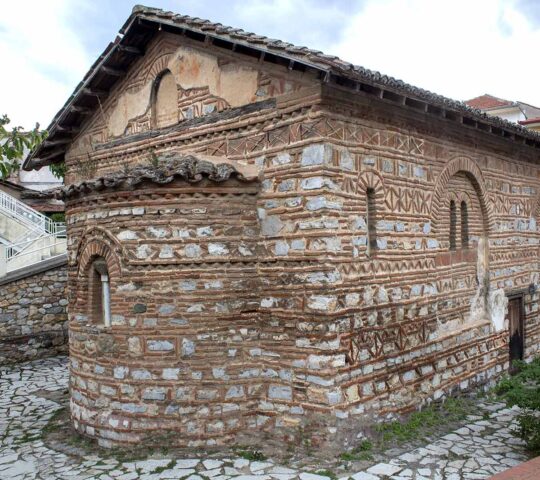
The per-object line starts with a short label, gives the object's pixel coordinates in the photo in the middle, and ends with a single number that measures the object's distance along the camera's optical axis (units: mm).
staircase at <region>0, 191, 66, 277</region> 13586
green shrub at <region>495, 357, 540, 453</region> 6492
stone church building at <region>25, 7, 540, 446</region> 6691
